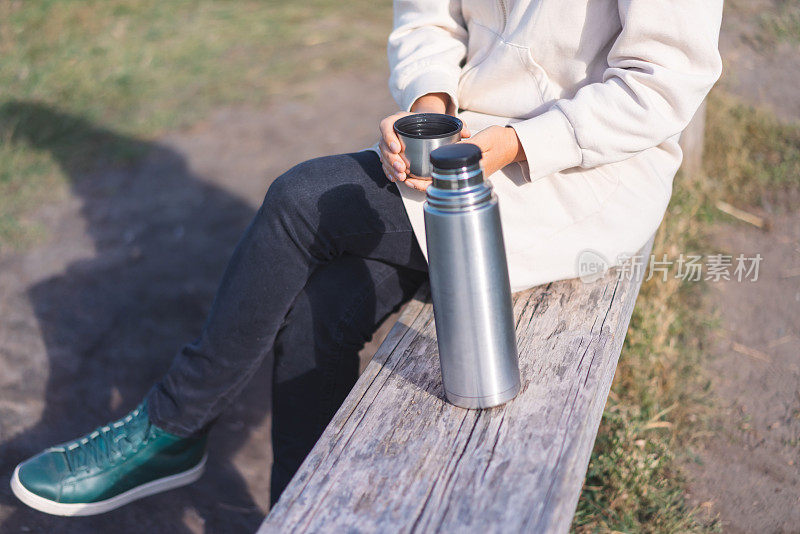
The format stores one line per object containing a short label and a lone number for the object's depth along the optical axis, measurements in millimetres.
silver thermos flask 1210
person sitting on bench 1511
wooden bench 1183
